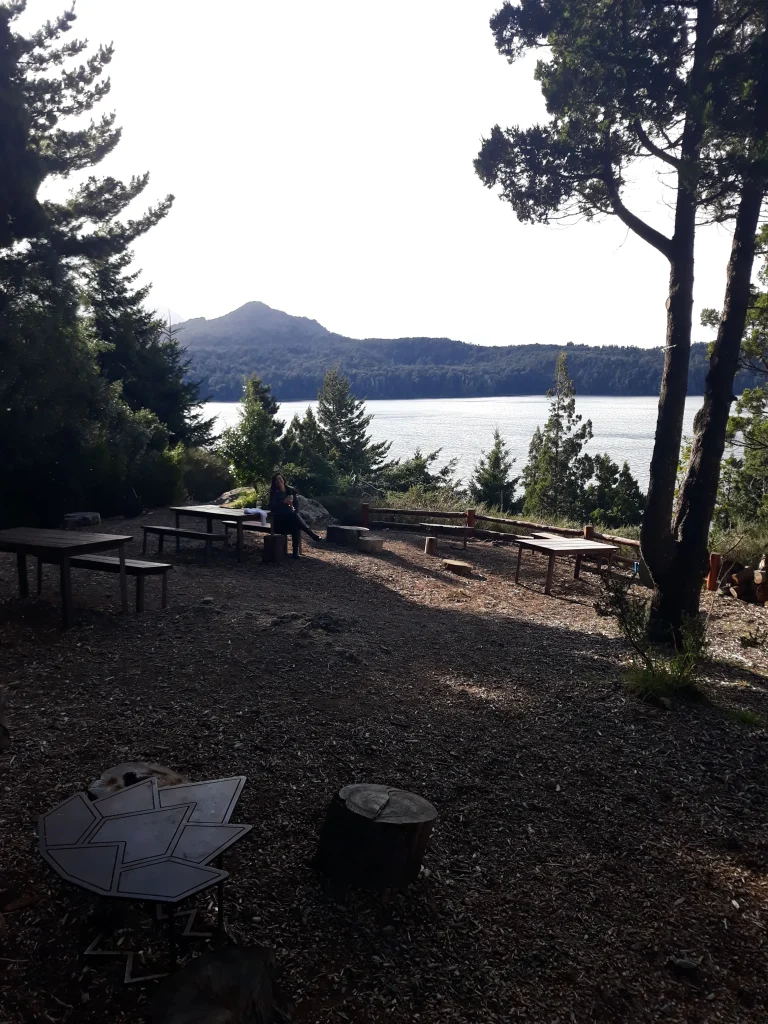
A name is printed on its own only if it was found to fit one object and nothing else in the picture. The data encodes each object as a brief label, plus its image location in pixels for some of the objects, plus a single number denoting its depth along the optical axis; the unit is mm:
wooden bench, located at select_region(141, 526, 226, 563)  9488
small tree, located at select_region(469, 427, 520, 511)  31266
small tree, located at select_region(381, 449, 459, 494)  26238
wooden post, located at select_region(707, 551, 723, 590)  9477
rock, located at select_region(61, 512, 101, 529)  12186
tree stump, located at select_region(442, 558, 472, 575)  10414
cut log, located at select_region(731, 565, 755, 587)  9705
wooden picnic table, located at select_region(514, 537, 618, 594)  9422
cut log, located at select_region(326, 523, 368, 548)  11891
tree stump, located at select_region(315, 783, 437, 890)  2848
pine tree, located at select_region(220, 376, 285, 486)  16375
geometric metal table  2273
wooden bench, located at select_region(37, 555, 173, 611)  6543
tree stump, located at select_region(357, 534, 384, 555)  11609
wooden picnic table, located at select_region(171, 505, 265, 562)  9859
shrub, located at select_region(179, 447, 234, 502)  17781
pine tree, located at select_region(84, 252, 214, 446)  21828
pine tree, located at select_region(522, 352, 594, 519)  34084
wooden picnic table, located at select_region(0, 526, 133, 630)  5820
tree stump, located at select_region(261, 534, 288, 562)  9977
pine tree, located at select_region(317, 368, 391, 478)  45750
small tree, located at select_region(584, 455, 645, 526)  28297
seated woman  10586
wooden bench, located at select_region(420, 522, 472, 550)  12844
